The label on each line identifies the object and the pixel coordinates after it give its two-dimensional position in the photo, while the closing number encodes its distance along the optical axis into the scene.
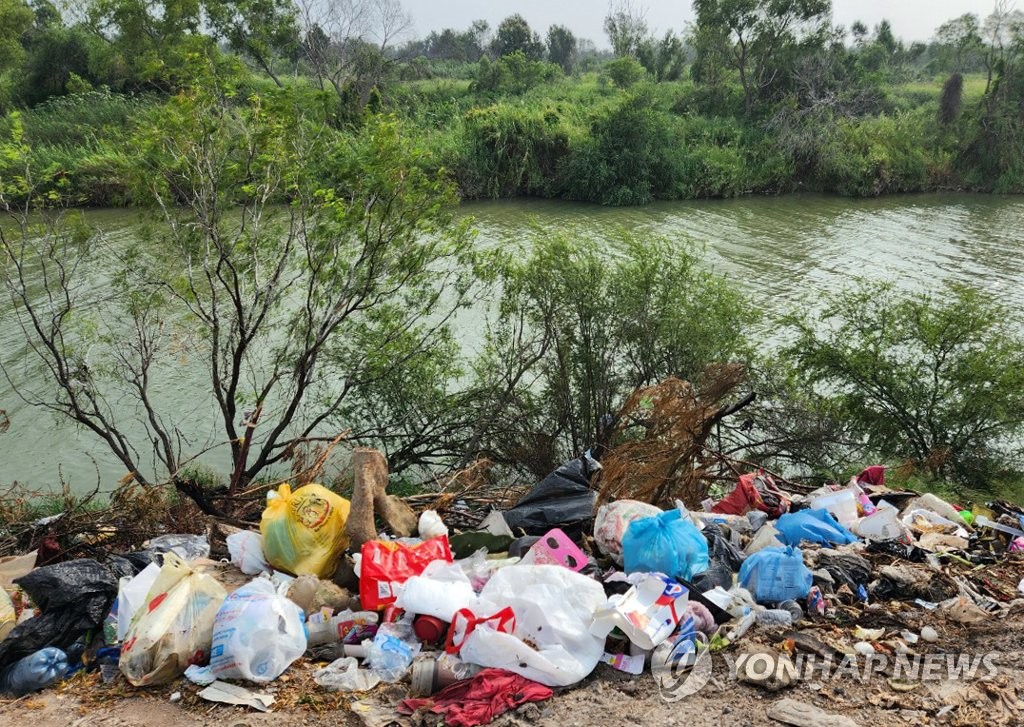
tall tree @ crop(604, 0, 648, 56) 43.19
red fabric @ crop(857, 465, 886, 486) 5.84
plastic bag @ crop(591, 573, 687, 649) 3.24
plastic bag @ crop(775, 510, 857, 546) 4.32
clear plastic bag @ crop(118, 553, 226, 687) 3.20
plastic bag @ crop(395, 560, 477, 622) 3.41
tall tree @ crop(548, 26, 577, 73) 51.12
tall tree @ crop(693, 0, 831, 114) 33.28
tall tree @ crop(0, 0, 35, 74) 27.72
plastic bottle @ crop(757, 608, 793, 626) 3.48
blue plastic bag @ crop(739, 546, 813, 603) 3.63
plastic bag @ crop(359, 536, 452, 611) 3.63
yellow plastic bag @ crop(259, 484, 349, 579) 3.97
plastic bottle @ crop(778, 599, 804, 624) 3.54
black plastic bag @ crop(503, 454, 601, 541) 4.50
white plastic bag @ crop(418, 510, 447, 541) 4.27
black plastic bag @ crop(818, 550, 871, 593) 3.84
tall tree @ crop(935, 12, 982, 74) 33.34
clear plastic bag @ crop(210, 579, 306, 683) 3.17
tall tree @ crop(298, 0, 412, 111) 30.59
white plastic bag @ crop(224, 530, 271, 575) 4.07
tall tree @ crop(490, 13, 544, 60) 46.31
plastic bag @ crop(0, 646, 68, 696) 3.30
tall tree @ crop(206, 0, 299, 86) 27.28
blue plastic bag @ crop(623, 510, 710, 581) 3.73
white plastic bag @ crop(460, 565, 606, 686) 3.14
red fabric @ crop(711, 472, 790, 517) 5.01
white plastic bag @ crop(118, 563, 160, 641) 3.50
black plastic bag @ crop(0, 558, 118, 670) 3.42
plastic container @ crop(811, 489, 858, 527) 4.66
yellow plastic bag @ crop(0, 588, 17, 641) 3.53
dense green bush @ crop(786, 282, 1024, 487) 8.00
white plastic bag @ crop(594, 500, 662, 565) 4.15
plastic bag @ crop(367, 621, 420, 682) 3.23
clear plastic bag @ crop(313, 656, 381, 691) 3.16
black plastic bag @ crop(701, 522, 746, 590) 3.86
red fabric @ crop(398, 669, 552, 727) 2.93
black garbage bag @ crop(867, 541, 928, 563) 4.13
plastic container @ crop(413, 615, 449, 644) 3.37
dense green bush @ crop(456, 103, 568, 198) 24.38
